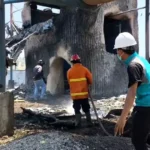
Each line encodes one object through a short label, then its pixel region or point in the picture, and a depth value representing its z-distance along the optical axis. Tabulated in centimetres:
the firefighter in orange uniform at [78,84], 1290
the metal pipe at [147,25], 1854
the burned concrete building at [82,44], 2500
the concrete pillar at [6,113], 1061
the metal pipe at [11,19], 3671
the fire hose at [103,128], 1149
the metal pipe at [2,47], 1138
